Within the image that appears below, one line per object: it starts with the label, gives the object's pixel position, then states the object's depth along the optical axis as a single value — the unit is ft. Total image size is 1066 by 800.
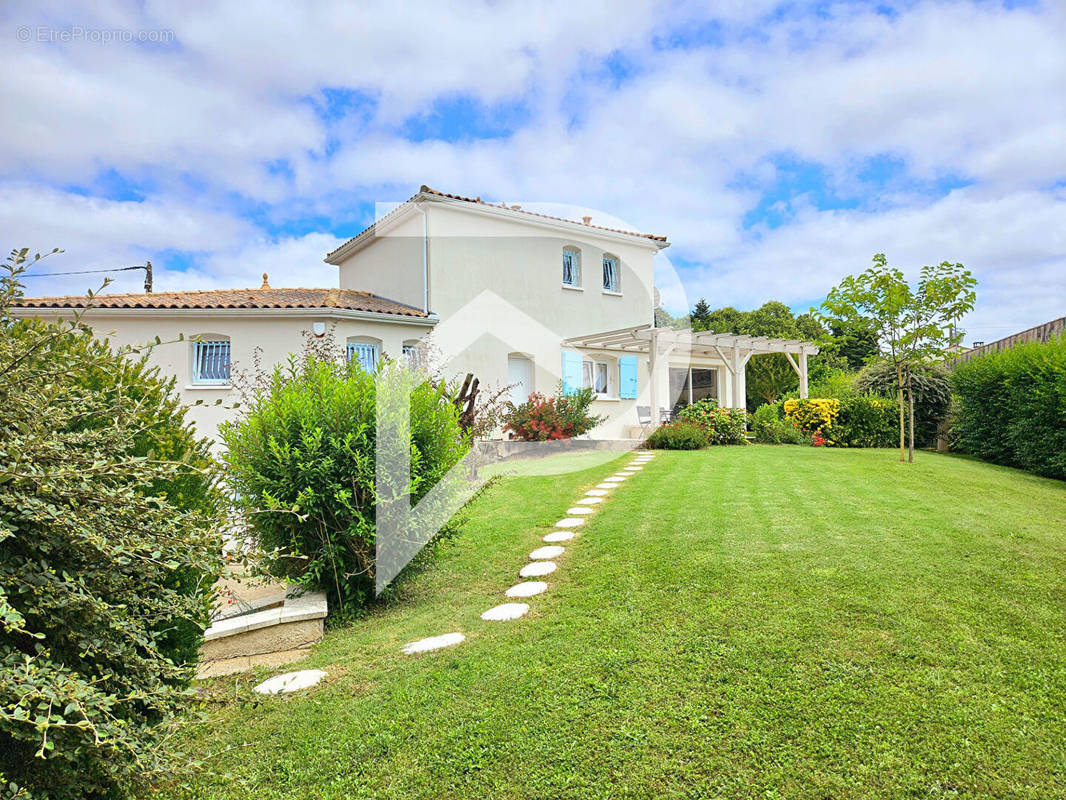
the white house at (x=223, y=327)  41.63
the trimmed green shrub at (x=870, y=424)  49.83
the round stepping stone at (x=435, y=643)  11.46
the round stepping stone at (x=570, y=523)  21.11
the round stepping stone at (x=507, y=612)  12.80
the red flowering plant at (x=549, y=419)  45.11
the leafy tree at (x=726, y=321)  108.78
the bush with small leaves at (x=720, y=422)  49.83
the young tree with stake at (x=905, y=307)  36.76
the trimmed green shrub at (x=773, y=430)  50.90
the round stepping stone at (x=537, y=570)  15.74
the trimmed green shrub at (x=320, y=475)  13.34
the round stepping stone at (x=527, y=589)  14.29
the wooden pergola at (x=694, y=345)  51.52
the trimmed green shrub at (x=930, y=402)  47.14
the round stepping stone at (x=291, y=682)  10.10
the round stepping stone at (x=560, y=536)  19.20
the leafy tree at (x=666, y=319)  70.59
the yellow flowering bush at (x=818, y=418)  50.83
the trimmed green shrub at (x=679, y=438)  44.98
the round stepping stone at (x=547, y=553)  17.30
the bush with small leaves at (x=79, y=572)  5.22
